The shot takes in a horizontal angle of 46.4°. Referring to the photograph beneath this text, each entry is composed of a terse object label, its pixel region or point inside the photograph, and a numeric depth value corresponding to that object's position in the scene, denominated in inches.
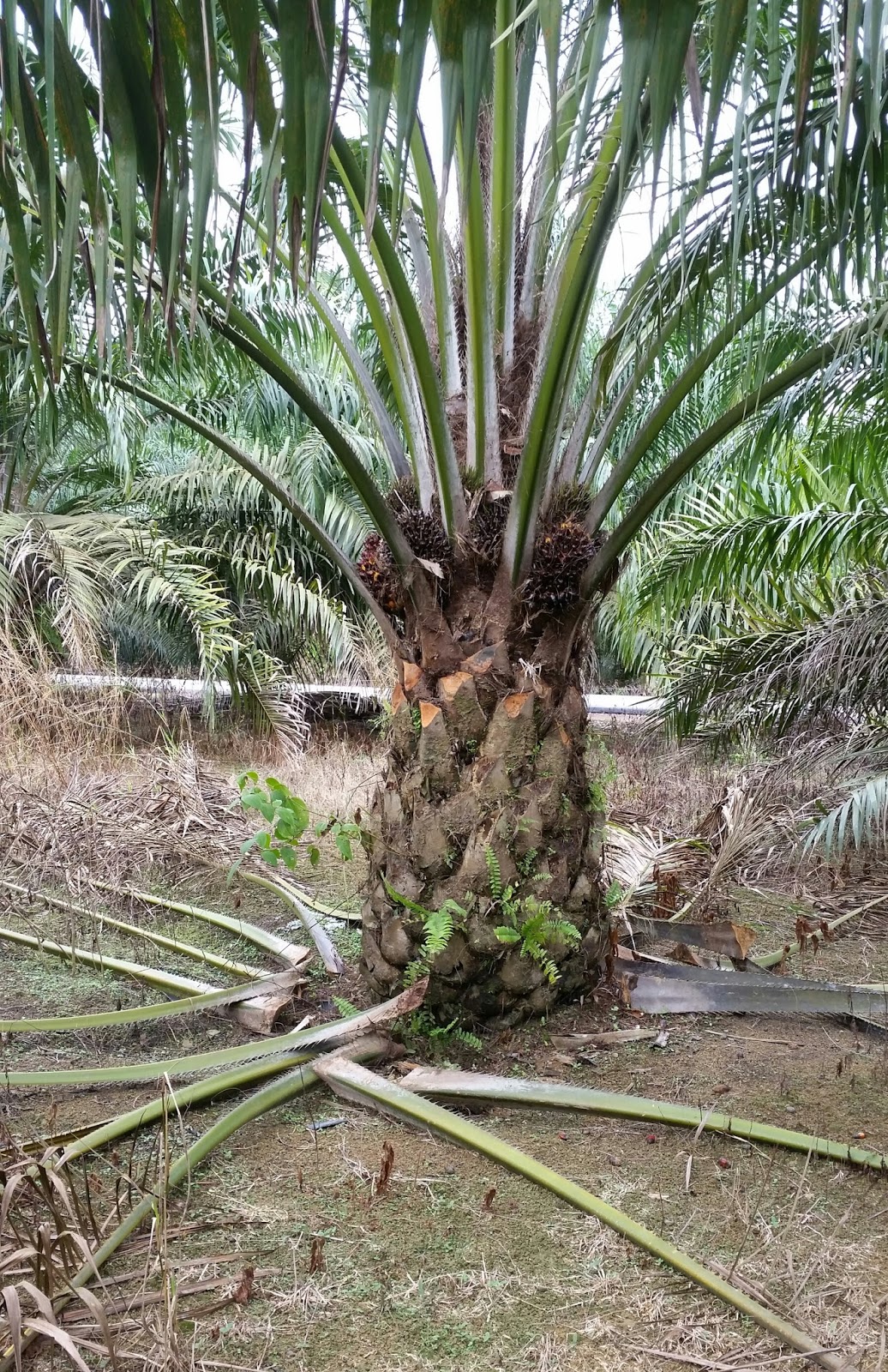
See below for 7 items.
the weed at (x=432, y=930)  116.5
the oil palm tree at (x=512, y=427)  113.7
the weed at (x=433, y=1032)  123.5
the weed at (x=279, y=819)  167.6
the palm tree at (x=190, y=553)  348.5
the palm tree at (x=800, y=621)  211.8
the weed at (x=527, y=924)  121.5
